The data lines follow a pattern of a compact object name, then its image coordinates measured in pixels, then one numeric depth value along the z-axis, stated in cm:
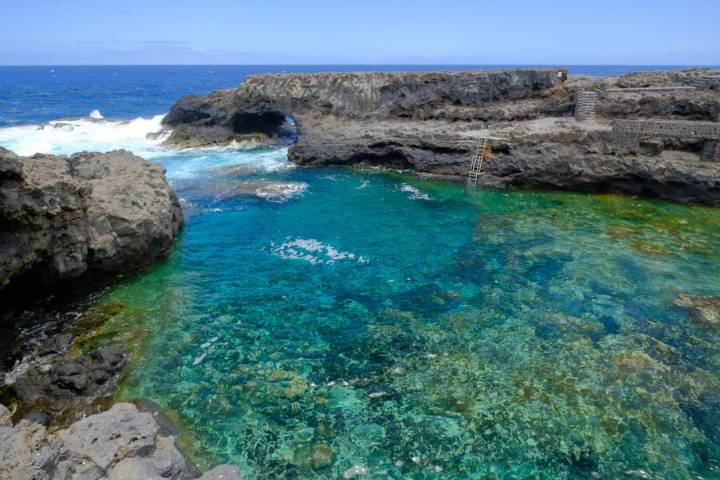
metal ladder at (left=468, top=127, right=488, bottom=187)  2772
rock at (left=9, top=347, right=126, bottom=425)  1040
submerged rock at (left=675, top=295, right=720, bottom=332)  1354
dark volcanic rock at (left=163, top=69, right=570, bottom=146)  3466
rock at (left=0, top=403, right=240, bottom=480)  644
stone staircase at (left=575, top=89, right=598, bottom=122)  2991
